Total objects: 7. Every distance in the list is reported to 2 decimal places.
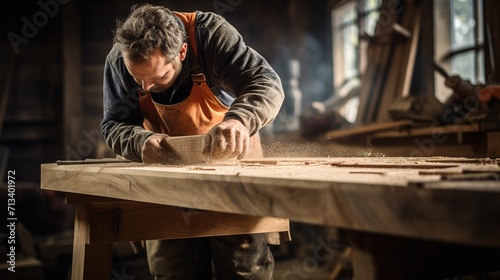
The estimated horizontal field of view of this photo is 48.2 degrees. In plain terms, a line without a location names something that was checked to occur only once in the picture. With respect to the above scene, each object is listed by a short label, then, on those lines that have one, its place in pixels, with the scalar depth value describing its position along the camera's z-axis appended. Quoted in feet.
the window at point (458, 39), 18.16
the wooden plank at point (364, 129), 16.27
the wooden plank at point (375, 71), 20.18
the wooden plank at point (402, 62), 19.43
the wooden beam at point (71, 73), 26.08
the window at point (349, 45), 24.35
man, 8.52
